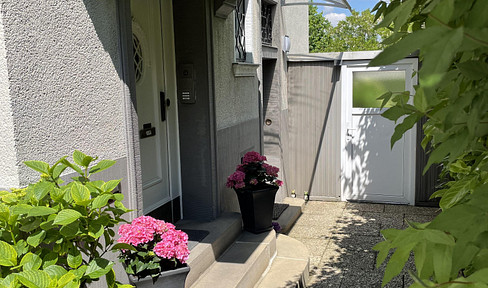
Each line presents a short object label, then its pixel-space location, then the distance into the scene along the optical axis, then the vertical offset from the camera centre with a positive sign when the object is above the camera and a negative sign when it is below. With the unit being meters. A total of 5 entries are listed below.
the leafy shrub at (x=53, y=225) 1.93 -0.57
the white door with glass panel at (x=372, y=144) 8.30 -1.03
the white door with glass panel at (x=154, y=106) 4.38 -0.15
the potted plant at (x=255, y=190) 5.20 -1.11
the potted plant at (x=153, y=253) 2.93 -1.01
